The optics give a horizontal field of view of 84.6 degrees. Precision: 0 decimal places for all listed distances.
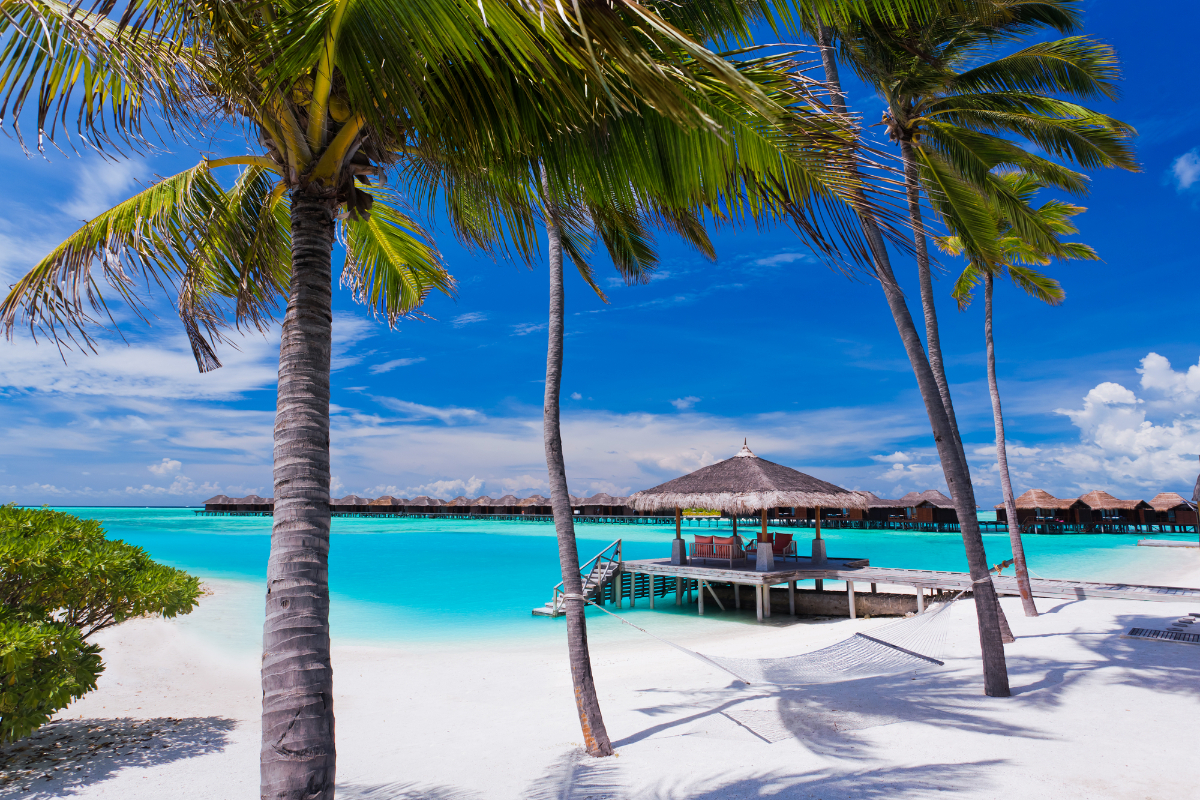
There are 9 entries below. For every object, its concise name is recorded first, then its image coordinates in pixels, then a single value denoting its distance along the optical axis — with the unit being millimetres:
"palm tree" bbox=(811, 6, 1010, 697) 5512
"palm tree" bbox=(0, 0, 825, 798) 1833
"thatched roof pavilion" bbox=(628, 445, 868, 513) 12273
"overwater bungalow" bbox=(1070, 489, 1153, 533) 40781
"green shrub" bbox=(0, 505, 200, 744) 4219
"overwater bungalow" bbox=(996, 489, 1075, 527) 38281
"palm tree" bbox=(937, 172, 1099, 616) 9234
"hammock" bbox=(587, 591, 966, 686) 5680
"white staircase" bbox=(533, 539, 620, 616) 14983
